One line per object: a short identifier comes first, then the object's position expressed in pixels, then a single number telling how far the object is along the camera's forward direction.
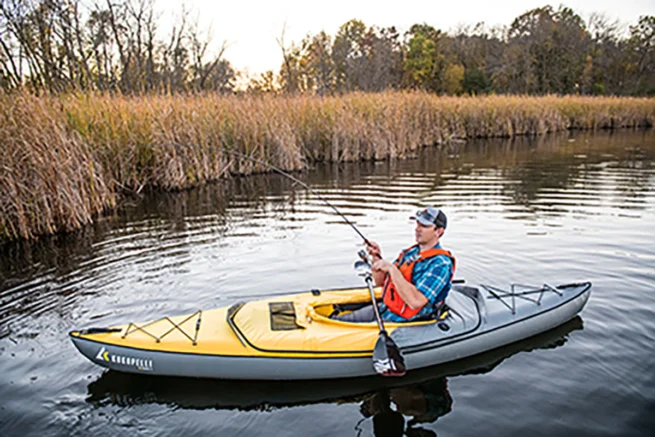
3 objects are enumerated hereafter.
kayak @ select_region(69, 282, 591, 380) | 3.35
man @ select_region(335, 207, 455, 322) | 3.56
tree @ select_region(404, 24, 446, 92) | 37.72
